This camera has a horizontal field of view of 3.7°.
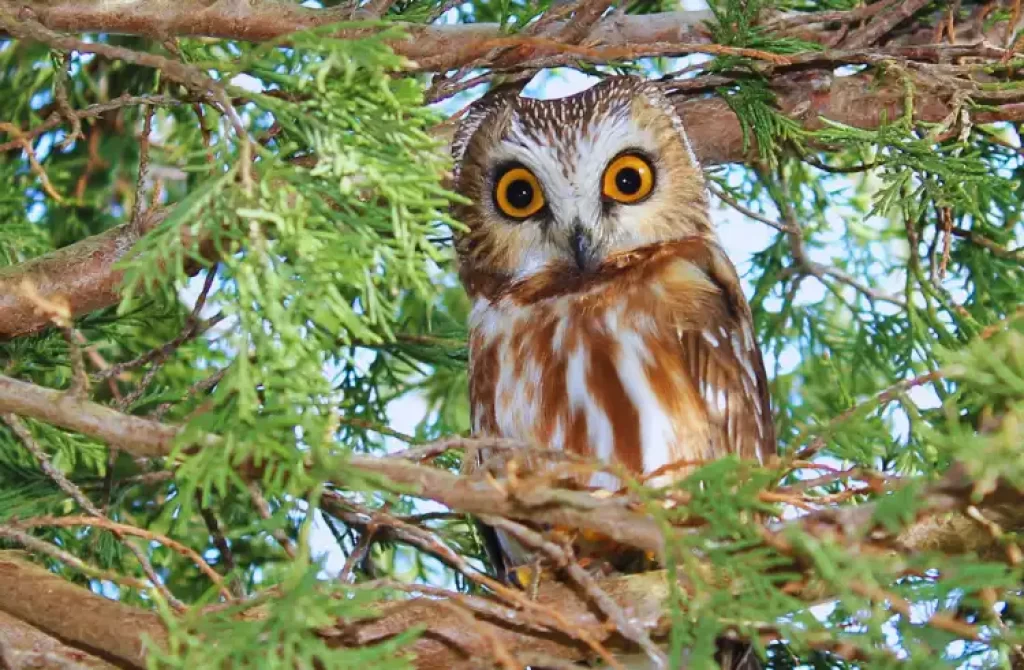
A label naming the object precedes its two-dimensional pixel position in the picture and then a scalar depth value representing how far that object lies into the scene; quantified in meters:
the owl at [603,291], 4.26
